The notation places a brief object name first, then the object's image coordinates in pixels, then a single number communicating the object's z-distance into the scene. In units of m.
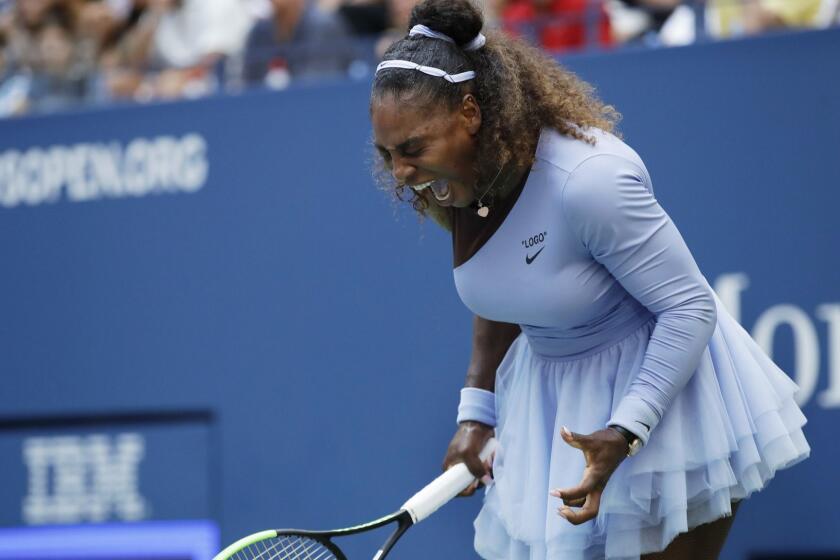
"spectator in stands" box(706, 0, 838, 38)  7.05
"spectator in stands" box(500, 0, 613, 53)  7.64
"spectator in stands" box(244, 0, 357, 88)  8.36
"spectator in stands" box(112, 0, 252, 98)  9.12
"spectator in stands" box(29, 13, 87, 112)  9.23
